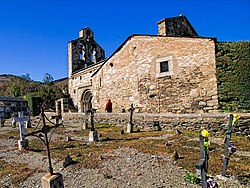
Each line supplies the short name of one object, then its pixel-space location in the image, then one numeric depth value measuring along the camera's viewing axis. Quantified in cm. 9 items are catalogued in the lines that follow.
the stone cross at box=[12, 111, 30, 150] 734
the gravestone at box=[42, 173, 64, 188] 274
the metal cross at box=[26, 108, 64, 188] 274
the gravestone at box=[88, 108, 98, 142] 807
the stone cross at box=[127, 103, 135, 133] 987
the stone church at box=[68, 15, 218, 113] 1048
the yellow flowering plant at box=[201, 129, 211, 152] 297
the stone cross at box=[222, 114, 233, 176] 381
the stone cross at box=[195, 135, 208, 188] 265
